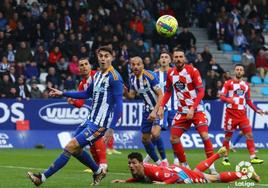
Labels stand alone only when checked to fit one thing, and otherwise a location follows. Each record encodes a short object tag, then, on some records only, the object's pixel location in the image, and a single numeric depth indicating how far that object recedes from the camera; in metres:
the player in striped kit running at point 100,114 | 13.77
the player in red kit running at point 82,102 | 15.48
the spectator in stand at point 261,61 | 35.38
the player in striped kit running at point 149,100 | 17.28
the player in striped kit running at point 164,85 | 19.22
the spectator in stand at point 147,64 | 30.19
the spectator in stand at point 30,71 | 29.53
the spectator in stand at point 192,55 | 33.11
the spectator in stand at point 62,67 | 30.32
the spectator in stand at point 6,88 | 27.73
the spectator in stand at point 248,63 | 34.69
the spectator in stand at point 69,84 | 29.25
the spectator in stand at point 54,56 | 30.42
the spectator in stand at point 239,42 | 36.50
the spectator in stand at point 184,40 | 34.31
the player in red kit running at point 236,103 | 20.98
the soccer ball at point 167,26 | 18.53
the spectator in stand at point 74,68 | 30.28
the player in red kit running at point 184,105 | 16.38
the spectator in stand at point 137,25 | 34.19
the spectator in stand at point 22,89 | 28.03
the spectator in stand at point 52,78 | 29.24
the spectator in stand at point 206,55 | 33.53
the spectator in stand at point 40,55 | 30.27
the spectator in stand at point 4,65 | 28.69
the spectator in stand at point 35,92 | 28.55
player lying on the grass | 13.65
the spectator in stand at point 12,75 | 28.33
